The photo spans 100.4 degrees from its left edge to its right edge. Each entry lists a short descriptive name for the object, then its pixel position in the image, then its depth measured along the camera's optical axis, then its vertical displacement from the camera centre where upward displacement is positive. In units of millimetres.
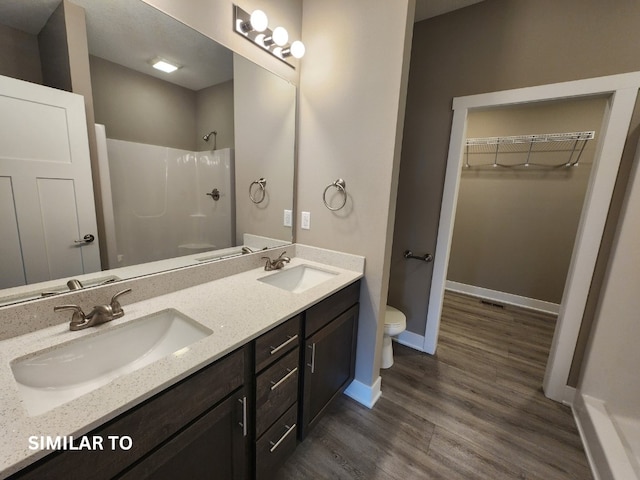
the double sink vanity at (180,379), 596 -556
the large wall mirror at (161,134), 976 +260
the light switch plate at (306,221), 1872 -174
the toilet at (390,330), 2035 -972
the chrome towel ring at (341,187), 1662 +68
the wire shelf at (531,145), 2869 +728
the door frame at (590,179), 1530 +192
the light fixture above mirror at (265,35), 1387 +876
